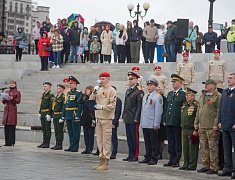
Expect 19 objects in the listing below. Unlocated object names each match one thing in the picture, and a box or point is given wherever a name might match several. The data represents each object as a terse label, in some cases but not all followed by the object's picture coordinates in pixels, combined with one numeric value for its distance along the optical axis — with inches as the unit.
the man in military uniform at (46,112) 755.4
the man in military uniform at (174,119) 609.0
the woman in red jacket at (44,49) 1097.4
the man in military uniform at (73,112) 720.3
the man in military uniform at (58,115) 745.0
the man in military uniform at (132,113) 649.0
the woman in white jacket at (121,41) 1086.4
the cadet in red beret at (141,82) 795.4
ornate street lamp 1346.5
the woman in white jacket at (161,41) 1044.5
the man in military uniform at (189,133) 586.6
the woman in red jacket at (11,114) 765.9
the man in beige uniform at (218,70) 822.5
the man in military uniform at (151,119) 627.5
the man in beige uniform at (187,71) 825.5
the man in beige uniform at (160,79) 774.5
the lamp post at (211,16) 1133.7
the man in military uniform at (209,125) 568.1
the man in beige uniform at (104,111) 584.4
